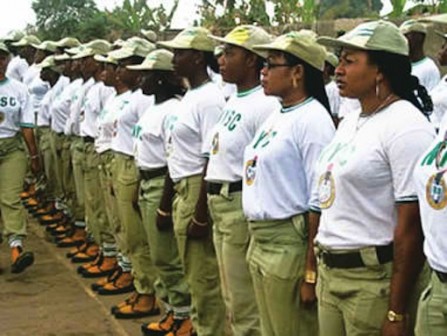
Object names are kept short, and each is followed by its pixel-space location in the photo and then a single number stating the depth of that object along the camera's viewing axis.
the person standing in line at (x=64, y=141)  8.48
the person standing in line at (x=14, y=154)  7.57
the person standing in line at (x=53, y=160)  9.13
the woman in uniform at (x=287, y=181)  3.66
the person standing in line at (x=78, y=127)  7.68
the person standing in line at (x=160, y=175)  5.41
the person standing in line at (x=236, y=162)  4.26
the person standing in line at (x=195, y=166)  4.87
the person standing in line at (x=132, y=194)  6.04
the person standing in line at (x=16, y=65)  11.36
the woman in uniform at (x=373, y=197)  3.00
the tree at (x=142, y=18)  16.81
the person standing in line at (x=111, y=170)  6.45
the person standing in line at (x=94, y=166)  7.29
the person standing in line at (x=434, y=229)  2.68
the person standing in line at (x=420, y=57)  6.44
